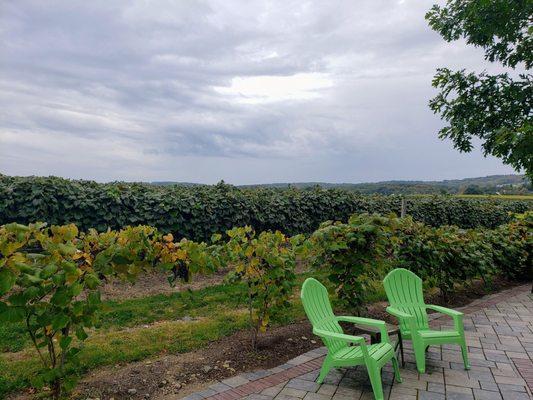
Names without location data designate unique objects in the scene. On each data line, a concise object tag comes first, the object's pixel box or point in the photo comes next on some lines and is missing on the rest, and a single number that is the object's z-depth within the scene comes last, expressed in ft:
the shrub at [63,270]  7.98
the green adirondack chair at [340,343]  10.31
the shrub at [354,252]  15.44
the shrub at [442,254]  19.40
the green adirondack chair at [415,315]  12.47
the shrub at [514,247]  24.47
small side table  12.17
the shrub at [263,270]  13.08
